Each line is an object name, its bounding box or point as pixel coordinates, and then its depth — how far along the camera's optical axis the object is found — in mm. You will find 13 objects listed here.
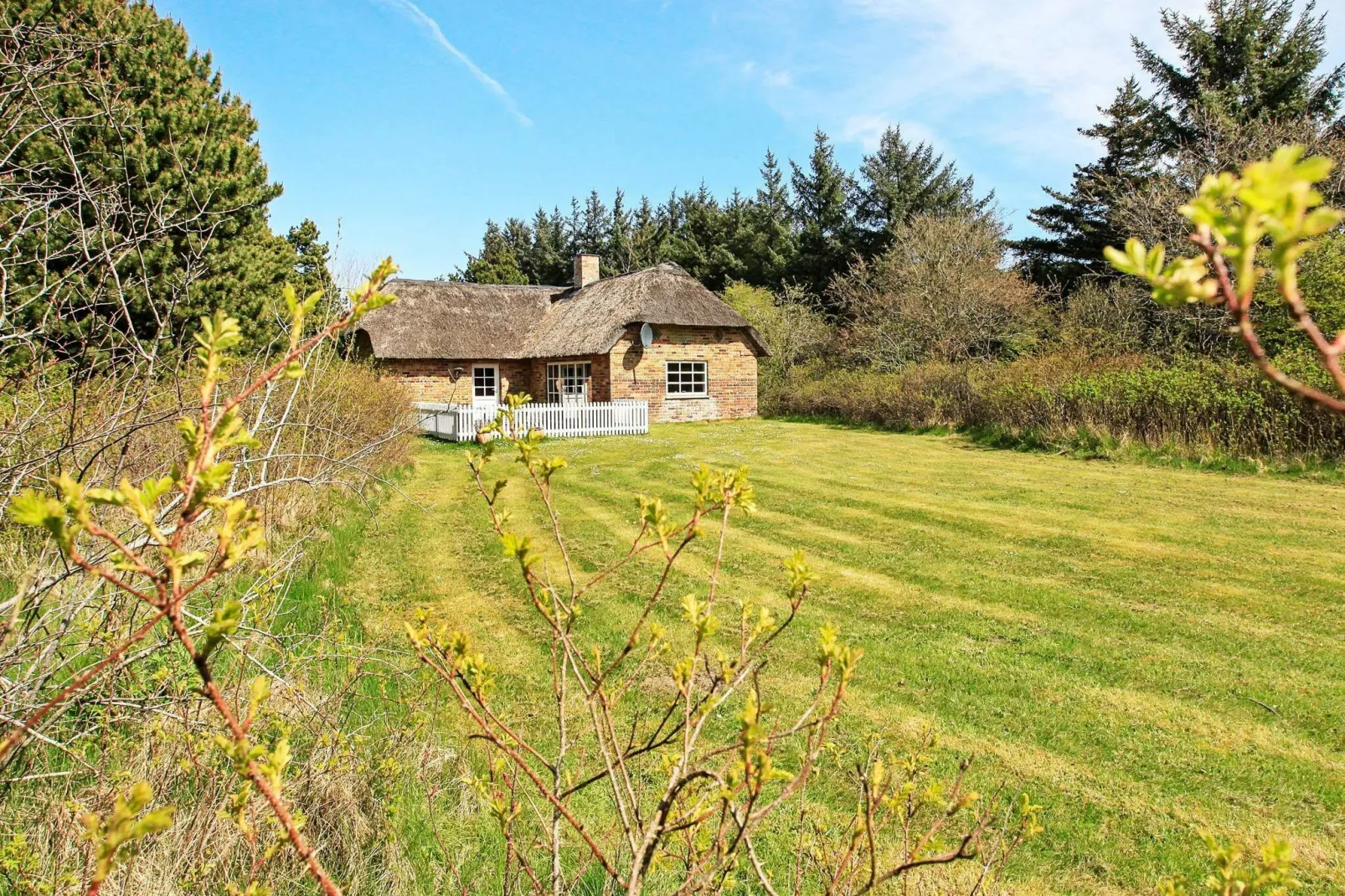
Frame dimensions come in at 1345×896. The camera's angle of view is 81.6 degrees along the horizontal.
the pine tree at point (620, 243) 52000
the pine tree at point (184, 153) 7414
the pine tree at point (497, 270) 50500
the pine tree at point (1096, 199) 25812
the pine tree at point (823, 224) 37281
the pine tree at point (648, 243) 49812
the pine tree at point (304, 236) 26312
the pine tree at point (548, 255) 55000
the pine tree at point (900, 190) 34750
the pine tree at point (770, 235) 38625
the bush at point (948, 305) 23359
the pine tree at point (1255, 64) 22766
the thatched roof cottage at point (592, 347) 23141
